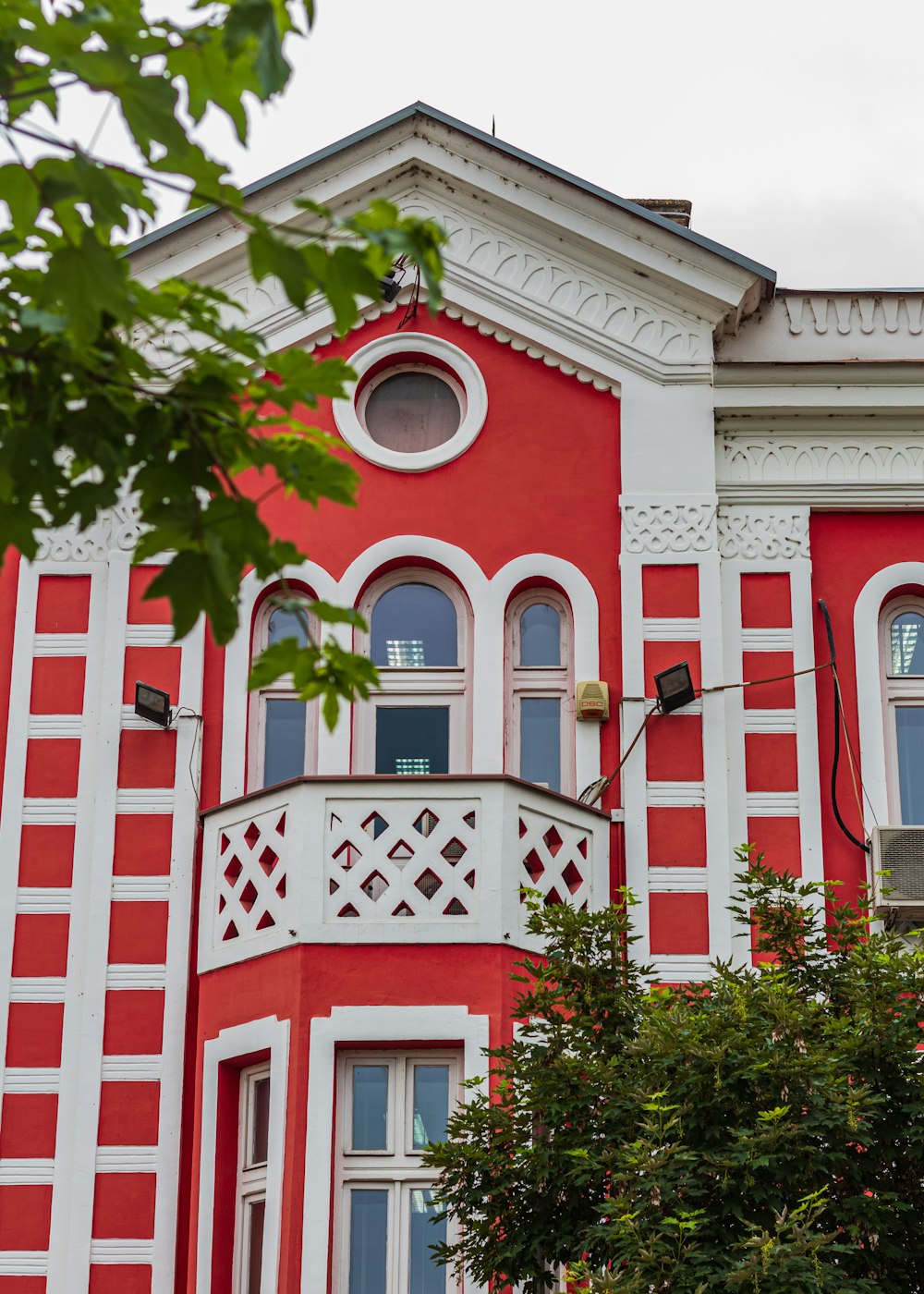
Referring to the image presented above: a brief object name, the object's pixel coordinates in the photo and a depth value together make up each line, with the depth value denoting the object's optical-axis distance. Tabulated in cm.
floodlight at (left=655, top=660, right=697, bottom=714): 1641
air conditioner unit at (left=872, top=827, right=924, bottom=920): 1591
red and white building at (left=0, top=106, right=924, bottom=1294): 1504
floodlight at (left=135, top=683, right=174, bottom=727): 1641
